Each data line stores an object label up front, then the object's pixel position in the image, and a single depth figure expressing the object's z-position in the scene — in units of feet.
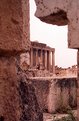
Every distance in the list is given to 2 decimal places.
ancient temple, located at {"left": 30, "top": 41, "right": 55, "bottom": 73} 99.45
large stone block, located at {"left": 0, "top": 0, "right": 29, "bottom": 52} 6.88
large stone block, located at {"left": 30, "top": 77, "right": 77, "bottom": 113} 39.94
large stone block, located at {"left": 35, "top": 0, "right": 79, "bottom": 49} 18.98
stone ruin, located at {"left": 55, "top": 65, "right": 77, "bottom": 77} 101.27
